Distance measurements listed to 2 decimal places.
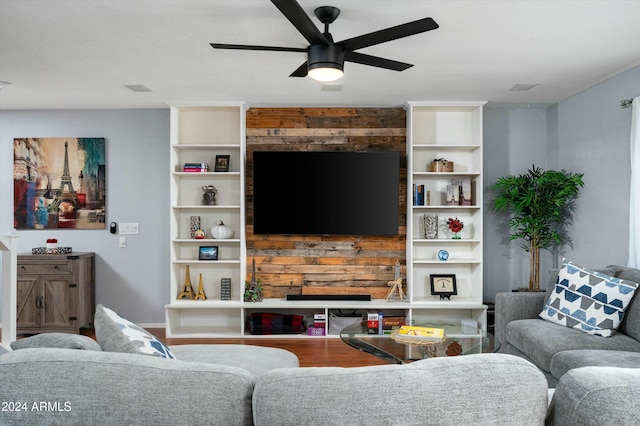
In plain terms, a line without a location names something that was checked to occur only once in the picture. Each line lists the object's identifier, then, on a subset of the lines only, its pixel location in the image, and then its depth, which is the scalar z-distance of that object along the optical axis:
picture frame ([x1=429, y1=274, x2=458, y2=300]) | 5.31
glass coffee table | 2.87
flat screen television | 5.27
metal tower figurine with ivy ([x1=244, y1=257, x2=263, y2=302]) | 5.25
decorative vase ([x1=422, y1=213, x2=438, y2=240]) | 5.33
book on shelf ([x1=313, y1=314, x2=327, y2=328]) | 5.25
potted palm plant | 4.83
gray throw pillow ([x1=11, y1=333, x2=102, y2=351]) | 1.64
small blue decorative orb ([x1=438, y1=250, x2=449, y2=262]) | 5.29
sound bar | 5.27
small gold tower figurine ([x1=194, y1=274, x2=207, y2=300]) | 5.33
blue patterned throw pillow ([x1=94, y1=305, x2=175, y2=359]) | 1.78
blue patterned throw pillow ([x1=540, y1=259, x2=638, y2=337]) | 3.15
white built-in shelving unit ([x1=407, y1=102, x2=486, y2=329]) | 5.33
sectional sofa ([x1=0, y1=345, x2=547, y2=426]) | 1.11
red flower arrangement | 5.25
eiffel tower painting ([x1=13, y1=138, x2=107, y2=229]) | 5.52
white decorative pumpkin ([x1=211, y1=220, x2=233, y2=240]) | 5.32
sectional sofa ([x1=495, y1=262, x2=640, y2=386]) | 2.79
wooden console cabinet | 5.07
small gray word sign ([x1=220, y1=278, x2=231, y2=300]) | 5.33
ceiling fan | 2.53
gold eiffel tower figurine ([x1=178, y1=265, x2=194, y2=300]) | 5.34
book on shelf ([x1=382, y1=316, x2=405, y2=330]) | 3.48
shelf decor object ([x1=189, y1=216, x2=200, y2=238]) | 5.44
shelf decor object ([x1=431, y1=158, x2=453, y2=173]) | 5.28
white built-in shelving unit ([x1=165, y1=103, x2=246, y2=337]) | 5.45
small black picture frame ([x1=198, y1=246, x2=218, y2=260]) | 5.38
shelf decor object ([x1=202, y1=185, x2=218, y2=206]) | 5.37
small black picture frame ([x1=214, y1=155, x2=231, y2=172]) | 5.38
